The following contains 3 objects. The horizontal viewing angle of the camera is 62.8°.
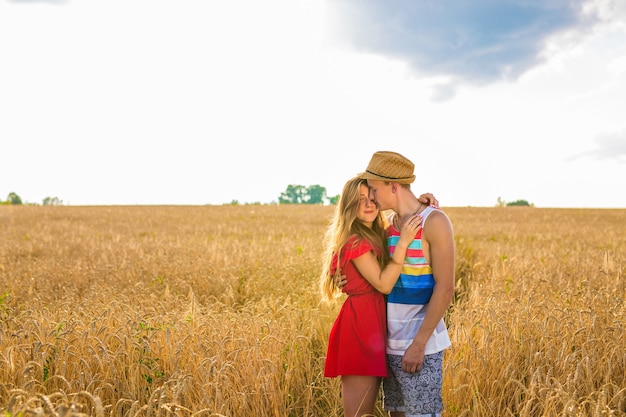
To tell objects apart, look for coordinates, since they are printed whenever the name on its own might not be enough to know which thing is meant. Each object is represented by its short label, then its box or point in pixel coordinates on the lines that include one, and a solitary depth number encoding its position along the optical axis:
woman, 3.19
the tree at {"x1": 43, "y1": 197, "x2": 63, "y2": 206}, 48.20
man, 3.04
